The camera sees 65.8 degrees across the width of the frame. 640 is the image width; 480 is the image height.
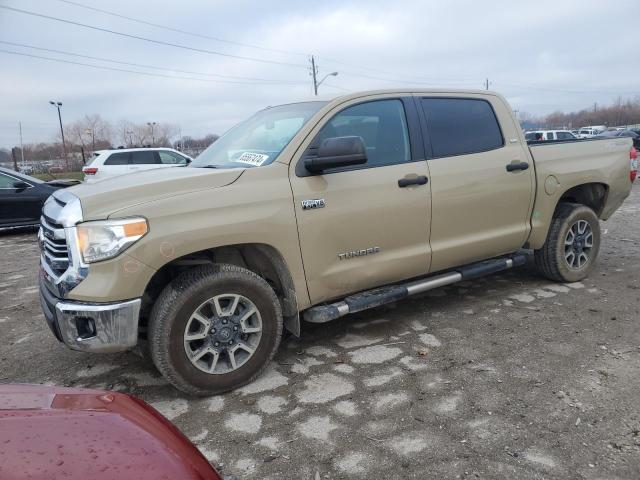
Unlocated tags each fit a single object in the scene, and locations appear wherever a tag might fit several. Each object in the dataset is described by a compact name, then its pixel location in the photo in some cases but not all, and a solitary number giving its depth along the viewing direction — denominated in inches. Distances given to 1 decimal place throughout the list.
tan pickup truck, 110.0
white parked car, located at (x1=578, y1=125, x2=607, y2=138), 1731.1
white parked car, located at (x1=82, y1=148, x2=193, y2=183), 531.5
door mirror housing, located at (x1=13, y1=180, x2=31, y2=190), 374.6
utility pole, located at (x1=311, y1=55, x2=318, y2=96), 1630.9
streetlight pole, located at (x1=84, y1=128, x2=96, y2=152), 2149.7
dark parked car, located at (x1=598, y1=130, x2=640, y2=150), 850.8
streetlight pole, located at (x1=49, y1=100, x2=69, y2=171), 1608.8
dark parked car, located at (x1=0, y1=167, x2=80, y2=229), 369.4
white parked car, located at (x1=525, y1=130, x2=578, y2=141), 1022.4
